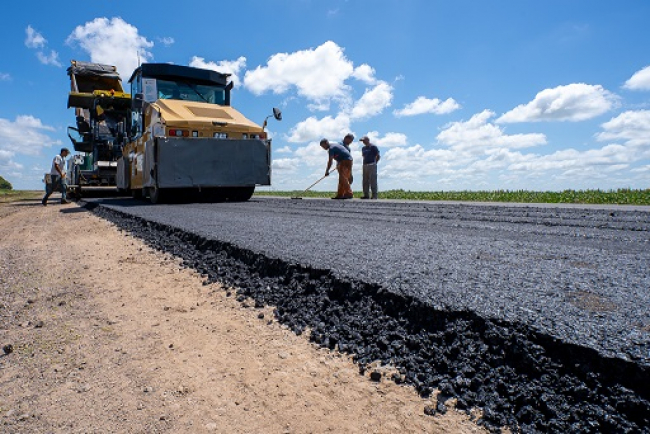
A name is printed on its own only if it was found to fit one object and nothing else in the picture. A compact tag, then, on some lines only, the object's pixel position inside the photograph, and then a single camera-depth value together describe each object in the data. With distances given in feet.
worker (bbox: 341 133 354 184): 38.55
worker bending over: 37.45
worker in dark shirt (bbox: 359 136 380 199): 39.04
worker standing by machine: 40.29
